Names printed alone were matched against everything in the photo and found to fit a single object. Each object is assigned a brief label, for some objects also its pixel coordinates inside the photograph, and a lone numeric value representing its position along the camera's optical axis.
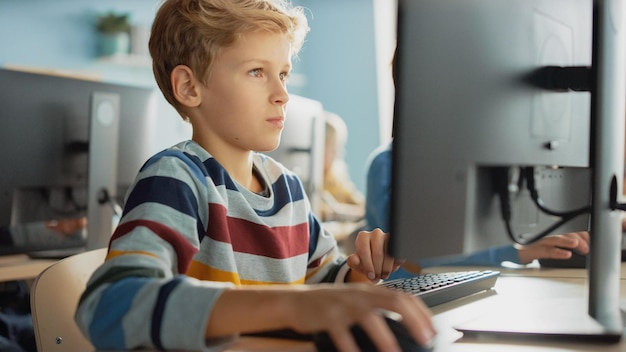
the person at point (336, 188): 3.94
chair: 1.06
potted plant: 4.48
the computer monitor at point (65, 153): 1.77
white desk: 0.77
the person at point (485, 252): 1.21
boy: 0.65
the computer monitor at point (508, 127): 0.67
